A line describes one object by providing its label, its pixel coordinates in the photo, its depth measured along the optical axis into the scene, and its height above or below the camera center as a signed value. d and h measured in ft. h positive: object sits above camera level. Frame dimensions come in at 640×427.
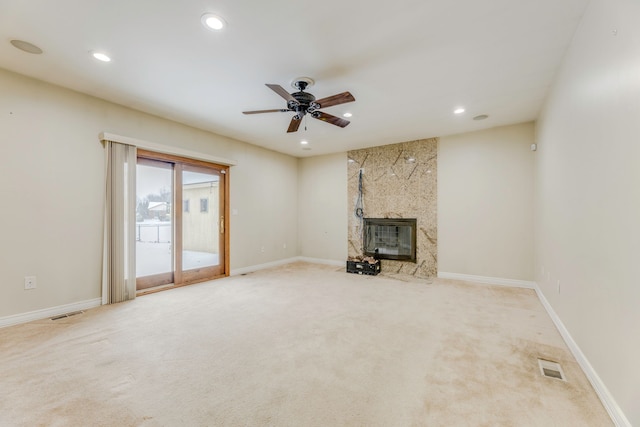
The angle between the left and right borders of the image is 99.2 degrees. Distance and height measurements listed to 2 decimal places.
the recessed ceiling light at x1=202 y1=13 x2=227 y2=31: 7.01 +5.18
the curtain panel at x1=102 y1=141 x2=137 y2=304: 12.22 -0.35
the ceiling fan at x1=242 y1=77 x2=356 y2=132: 9.13 +4.05
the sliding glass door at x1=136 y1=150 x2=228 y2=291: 14.10 -0.21
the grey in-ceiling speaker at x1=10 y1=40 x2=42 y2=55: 8.19 +5.29
